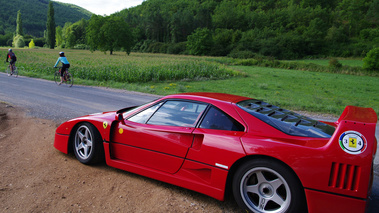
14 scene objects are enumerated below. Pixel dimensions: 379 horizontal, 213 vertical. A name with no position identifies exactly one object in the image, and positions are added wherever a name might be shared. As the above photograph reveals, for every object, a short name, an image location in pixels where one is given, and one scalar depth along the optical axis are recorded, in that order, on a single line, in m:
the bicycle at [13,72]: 18.96
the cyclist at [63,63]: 15.04
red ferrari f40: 2.47
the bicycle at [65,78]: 15.34
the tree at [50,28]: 91.69
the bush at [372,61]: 42.91
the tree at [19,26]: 116.88
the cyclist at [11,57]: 18.25
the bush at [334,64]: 44.56
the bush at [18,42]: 100.69
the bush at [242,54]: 71.56
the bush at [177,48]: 90.56
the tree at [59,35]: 134.00
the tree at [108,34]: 62.84
